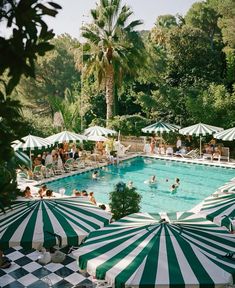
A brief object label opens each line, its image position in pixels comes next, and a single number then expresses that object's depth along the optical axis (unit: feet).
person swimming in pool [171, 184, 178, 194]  58.12
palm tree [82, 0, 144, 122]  88.69
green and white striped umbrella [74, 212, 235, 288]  18.75
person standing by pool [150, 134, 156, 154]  88.02
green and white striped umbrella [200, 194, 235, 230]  28.35
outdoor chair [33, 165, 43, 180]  64.34
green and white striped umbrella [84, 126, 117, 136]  78.33
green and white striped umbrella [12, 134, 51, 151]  60.52
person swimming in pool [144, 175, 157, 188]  63.36
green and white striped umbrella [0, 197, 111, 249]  26.02
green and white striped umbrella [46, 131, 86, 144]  68.90
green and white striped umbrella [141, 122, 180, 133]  82.84
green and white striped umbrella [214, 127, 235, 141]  71.21
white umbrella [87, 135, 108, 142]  75.88
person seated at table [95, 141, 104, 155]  82.00
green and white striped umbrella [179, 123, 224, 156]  77.53
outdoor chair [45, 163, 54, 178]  67.00
